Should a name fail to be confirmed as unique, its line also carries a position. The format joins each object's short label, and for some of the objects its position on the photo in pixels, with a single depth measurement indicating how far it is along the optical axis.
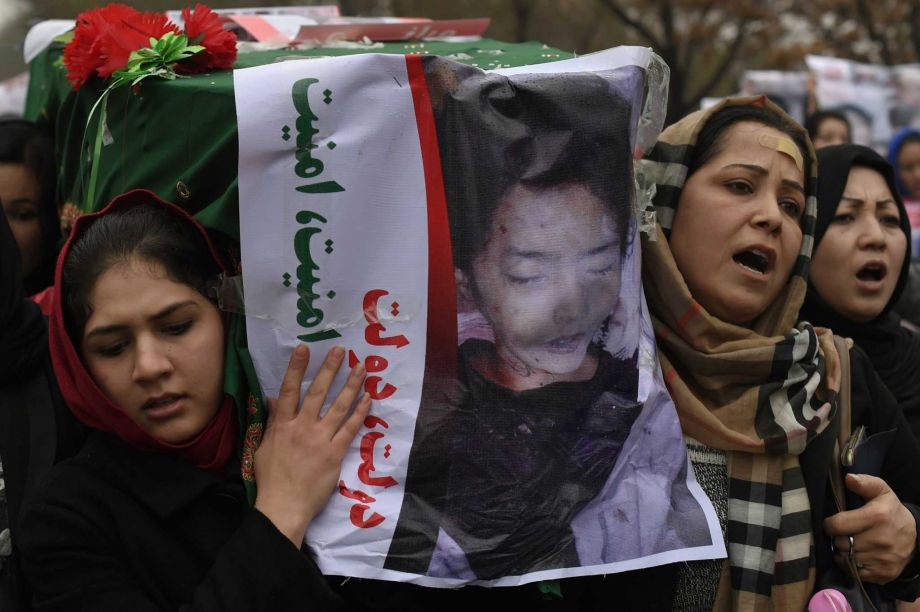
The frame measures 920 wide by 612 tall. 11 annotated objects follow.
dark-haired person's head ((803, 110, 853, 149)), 5.28
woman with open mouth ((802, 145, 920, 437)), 3.23
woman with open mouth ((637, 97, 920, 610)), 2.92
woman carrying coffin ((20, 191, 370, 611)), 2.78
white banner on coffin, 2.79
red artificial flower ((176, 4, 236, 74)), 2.87
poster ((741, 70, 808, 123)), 7.16
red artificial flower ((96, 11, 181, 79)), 2.86
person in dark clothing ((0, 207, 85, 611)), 2.89
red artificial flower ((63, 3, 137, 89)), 2.88
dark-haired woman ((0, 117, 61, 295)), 3.19
